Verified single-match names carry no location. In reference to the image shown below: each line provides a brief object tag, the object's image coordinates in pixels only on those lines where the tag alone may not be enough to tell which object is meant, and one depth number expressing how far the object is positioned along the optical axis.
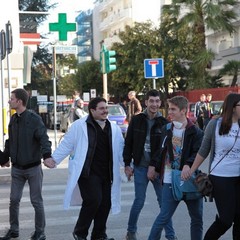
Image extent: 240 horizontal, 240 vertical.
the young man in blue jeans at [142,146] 6.91
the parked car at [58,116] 39.21
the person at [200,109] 23.62
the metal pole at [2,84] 15.24
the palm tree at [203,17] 37.47
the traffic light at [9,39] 14.27
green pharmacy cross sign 18.45
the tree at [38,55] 45.34
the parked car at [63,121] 33.25
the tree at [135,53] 47.12
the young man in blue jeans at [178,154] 6.13
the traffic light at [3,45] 14.65
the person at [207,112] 23.36
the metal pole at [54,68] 18.67
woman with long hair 5.67
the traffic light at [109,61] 22.48
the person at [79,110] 19.15
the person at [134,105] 17.92
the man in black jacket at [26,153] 6.97
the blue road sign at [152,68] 16.97
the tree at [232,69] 38.75
